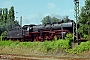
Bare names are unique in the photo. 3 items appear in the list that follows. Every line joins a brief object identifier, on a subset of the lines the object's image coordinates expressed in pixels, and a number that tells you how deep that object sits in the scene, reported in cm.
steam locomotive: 3179
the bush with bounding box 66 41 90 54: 2515
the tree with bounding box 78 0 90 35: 3581
